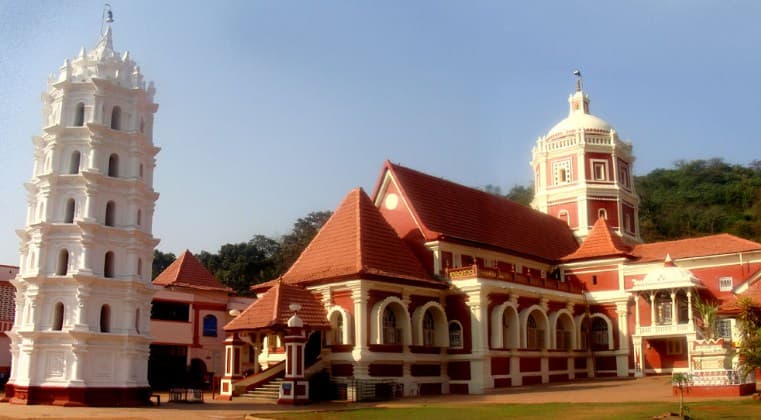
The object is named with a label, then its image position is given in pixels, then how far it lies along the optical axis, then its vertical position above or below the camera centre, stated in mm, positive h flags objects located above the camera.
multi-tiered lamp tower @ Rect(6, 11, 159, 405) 23281 +3263
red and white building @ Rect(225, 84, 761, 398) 27750 +2481
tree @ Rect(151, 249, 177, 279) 67275 +7971
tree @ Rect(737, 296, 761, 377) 20875 +208
